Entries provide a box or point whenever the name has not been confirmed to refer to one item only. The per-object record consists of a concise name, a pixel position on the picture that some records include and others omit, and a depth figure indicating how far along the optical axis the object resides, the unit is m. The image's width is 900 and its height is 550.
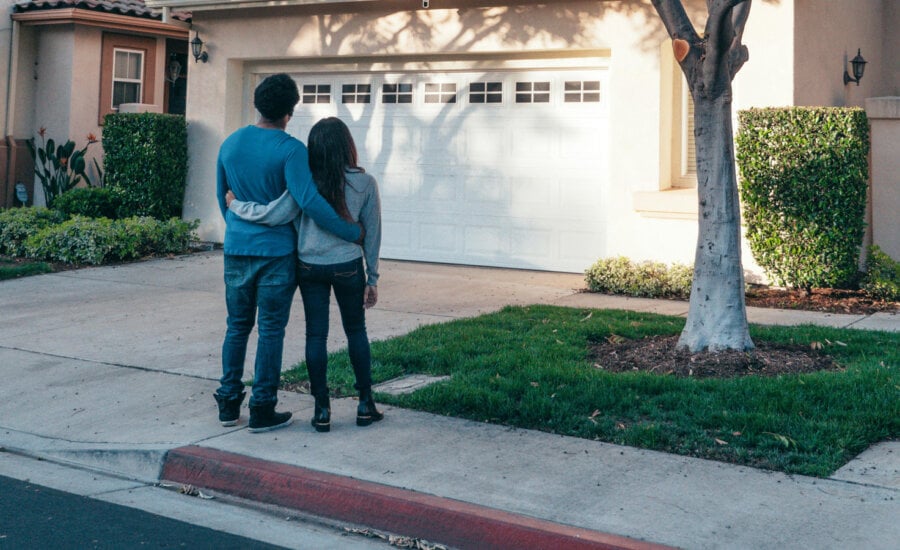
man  6.20
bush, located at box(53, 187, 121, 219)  15.40
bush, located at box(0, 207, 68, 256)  14.44
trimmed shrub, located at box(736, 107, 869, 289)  10.88
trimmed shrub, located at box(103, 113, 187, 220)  15.43
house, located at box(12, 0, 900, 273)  12.44
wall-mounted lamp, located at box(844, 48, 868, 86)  13.30
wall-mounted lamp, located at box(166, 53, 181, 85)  20.98
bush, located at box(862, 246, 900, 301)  11.25
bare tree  7.93
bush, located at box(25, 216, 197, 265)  13.77
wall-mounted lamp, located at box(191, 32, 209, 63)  15.68
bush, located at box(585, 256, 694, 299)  11.70
